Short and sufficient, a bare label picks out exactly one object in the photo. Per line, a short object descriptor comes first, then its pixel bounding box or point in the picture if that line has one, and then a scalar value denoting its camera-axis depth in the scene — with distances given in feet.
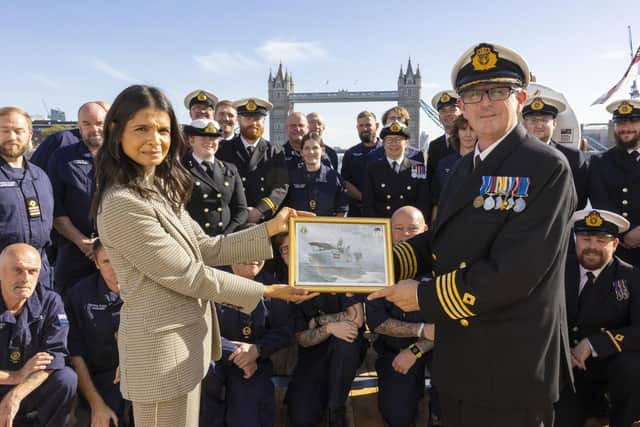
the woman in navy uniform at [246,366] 13.24
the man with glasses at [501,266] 6.87
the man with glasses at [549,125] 15.69
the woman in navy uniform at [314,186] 19.79
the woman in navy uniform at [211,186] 16.63
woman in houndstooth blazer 7.22
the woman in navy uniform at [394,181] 19.61
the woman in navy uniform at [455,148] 17.52
